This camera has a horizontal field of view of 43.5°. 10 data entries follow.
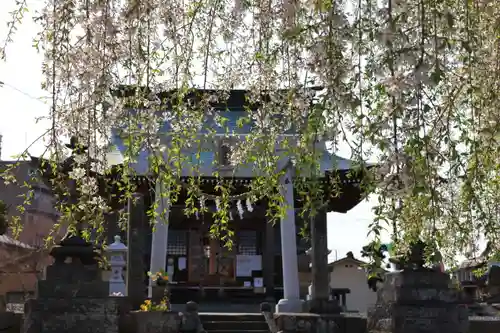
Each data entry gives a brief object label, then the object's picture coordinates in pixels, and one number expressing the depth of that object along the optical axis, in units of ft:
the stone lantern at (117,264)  45.42
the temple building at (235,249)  48.11
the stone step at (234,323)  37.09
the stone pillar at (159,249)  41.93
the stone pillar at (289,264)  39.91
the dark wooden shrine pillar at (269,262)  55.49
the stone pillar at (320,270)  32.96
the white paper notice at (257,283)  55.93
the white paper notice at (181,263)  59.52
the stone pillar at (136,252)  35.01
